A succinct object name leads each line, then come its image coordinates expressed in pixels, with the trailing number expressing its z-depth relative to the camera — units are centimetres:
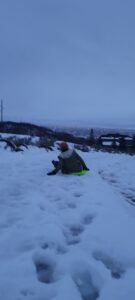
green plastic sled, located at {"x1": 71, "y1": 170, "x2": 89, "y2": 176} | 607
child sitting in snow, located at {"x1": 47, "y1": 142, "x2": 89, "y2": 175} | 604
